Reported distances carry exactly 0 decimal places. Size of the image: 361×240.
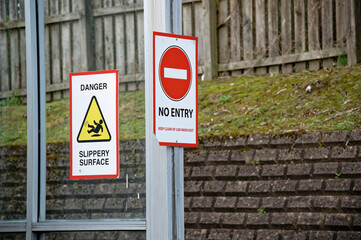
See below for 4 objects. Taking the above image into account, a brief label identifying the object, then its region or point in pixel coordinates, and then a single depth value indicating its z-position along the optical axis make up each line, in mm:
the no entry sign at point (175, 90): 8062
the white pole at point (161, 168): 7977
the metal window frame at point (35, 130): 9164
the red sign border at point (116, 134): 8586
